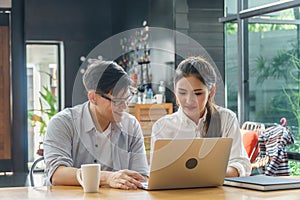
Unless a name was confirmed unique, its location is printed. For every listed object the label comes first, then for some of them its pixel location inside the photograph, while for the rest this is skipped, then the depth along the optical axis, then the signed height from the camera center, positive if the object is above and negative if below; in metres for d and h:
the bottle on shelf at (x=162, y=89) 8.06 +0.04
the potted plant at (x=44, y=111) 9.79 -0.28
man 2.94 -0.20
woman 3.15 -0.13
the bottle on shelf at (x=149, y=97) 8.07 -0.07
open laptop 2.57 -0.30
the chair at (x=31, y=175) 3.22 -0.44
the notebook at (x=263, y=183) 2.65 -0.40
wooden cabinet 7.55 -0.21
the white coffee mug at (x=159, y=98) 7.91 -0.07
